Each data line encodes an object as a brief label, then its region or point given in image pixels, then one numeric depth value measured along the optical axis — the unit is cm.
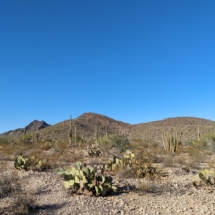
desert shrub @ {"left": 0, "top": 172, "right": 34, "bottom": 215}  494
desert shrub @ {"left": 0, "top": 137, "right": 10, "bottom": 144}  2366
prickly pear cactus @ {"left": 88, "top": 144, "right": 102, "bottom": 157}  1309
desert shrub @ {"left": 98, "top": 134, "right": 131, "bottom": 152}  1635
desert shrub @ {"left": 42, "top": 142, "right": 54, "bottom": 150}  1768
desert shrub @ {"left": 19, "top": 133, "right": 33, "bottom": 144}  2246
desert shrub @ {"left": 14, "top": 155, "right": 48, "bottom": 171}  889
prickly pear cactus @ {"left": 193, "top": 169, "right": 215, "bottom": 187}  672
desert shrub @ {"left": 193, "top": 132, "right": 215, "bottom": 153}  1435
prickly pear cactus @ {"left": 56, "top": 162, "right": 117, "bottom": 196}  600
